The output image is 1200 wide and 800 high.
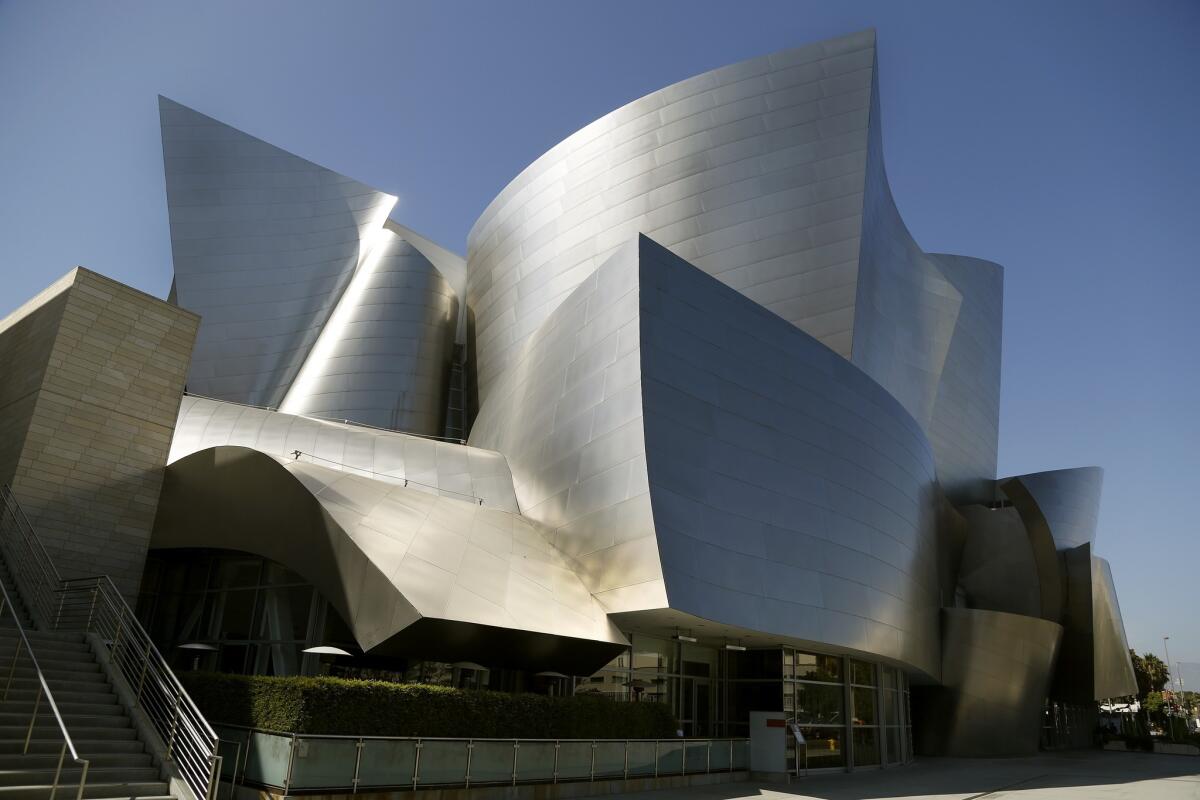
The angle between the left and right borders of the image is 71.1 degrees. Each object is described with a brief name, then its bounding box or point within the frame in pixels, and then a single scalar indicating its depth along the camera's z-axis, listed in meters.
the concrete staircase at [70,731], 9.64
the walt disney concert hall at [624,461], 16.89
